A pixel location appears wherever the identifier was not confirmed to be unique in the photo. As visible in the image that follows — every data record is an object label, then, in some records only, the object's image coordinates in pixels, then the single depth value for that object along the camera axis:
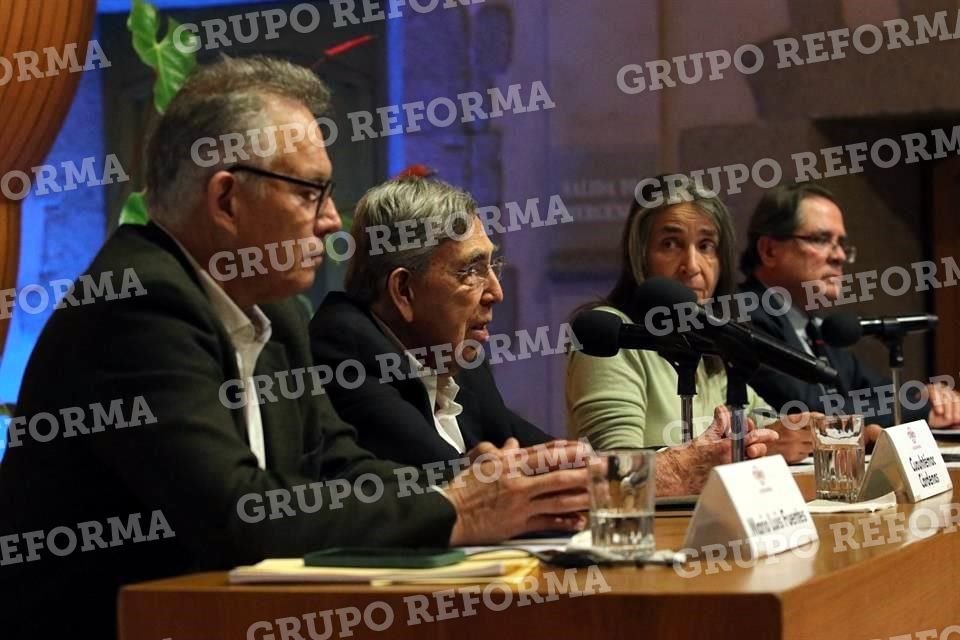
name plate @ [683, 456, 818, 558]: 3.26
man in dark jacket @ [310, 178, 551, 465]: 5.66
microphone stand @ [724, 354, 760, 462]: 4.14
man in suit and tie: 9.41
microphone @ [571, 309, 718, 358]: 4.58
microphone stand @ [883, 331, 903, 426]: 6.44
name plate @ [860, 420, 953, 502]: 4.78
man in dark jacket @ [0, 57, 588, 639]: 3.59
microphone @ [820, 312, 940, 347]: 6.45
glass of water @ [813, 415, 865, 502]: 4.78
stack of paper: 3.02
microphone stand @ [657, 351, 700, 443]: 4.48
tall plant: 10.39
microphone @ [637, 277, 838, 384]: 4.08
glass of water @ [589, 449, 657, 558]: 3.24
